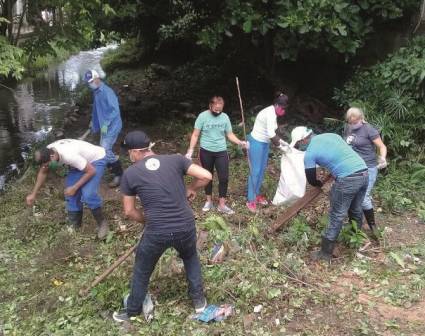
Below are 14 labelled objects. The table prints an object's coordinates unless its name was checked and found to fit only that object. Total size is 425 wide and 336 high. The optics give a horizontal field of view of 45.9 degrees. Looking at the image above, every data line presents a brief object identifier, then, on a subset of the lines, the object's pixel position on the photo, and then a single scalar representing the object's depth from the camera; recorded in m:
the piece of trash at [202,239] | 5.59
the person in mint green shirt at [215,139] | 6.16
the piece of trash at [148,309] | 4.51
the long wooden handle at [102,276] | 4.66
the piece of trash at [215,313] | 4.40
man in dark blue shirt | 4.07
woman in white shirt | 6.11
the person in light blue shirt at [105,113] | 6.83
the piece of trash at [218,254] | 5.19
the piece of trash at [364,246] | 5.56
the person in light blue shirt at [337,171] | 5.07
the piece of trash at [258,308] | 4.48
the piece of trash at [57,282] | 5.25
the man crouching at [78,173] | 5.55
